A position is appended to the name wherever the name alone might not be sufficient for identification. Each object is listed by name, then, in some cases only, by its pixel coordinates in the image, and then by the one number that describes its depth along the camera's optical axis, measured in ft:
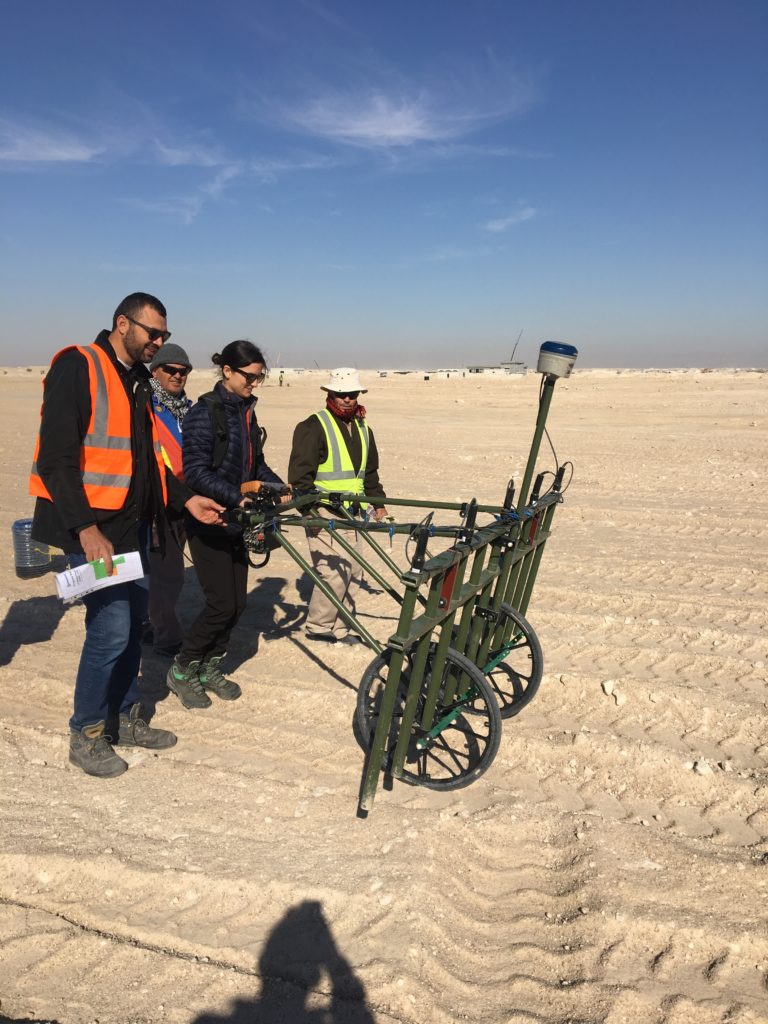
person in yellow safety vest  16.02
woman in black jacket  13.29
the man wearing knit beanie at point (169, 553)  16.01
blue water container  22.22
